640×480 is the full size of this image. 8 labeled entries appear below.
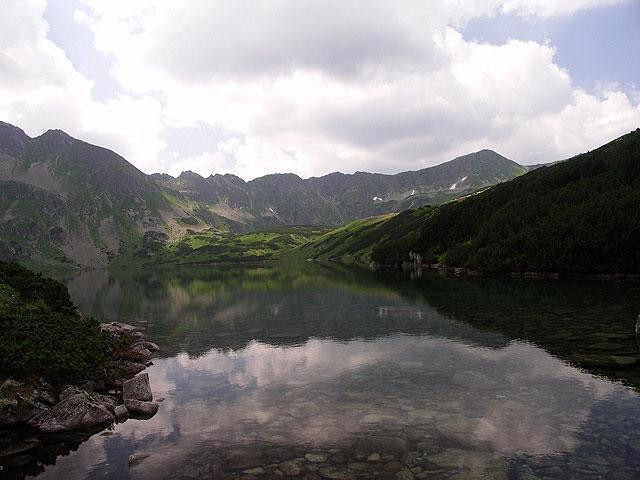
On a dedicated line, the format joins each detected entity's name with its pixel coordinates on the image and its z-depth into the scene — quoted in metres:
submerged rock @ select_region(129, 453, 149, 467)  19.12
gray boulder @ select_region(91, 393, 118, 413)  25.62
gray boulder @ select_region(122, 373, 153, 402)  27.20
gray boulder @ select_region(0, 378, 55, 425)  22.88
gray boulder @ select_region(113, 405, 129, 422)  24.78
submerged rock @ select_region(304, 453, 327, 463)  18.27
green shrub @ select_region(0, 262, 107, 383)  26.41
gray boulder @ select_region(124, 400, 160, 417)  25.36
